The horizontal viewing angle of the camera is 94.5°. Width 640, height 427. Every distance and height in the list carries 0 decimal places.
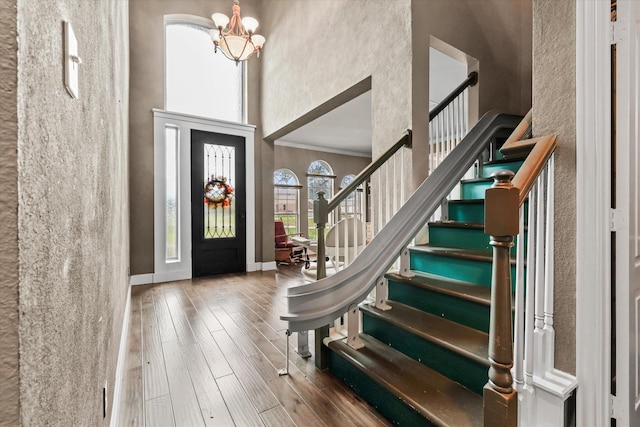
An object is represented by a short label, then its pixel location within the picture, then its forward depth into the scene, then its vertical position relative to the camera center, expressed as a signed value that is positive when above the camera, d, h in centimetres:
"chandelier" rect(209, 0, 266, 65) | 339 +204
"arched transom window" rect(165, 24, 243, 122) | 493 +236
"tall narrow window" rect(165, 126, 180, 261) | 475 +26
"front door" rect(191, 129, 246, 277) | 492 +14
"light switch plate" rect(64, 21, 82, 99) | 64 +34
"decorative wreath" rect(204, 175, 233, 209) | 502 +32
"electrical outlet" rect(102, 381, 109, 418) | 120 -79
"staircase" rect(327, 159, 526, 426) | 147 -75
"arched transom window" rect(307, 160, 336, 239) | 870 +90
